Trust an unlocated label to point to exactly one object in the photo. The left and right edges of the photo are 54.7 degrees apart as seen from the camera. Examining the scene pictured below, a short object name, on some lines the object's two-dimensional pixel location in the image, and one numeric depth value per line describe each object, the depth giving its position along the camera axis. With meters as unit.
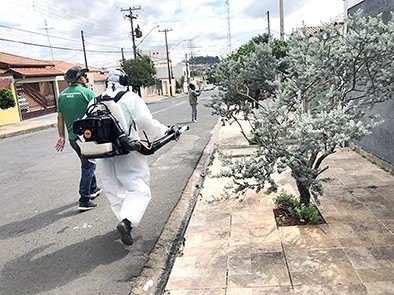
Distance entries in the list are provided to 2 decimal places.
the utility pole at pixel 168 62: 56.59
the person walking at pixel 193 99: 14.84
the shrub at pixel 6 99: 17.20
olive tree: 3.21
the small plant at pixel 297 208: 4.16
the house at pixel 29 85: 21.41
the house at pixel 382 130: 5.80
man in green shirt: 4.89
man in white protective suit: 3.88
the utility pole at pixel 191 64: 90.50
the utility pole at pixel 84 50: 38.40
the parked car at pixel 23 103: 22.77
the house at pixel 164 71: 57.84
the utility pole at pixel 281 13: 19.97
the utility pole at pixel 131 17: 39.81
